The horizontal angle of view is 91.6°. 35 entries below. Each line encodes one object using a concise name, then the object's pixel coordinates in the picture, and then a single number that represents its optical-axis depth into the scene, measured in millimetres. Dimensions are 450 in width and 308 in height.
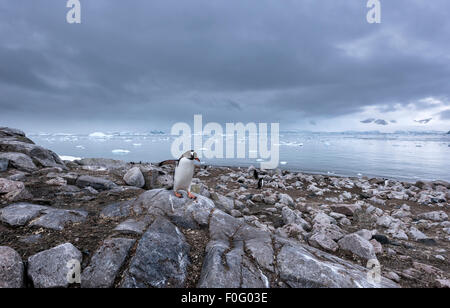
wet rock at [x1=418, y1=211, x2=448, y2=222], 9086
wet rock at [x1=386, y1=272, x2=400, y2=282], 4449
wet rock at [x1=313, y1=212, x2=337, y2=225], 7607
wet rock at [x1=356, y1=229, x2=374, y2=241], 6455
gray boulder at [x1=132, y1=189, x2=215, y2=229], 4949
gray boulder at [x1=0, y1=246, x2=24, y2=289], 2936
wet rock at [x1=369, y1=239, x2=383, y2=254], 5734
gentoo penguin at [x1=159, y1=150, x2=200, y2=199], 5785
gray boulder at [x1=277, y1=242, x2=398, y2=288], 3424
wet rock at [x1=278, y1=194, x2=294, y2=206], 9984
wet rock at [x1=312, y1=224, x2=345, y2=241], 6000
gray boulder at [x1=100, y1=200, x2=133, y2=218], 5039
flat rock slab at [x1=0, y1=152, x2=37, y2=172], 8547
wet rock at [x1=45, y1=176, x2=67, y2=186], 6984
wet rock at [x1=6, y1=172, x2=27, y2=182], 7046
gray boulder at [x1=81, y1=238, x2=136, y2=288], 3102
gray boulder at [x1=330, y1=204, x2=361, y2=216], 9305
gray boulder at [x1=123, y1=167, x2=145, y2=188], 8633
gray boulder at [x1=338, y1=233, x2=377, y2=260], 5136
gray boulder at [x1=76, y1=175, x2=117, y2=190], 7629
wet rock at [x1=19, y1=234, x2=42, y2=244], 3744
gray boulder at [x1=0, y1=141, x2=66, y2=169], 9891
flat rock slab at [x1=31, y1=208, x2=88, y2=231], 4241
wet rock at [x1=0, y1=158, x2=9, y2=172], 8055
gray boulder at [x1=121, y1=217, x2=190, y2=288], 3252
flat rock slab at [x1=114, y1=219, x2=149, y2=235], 4102
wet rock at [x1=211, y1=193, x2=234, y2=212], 7948
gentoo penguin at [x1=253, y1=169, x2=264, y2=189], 14189
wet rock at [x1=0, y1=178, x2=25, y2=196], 5371
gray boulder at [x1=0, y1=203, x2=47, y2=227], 4242
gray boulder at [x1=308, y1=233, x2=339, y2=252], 5484
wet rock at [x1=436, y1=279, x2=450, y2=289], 4359
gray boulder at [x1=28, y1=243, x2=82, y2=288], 3053
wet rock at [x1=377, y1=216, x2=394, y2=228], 8133
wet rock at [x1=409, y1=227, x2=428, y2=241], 7081
